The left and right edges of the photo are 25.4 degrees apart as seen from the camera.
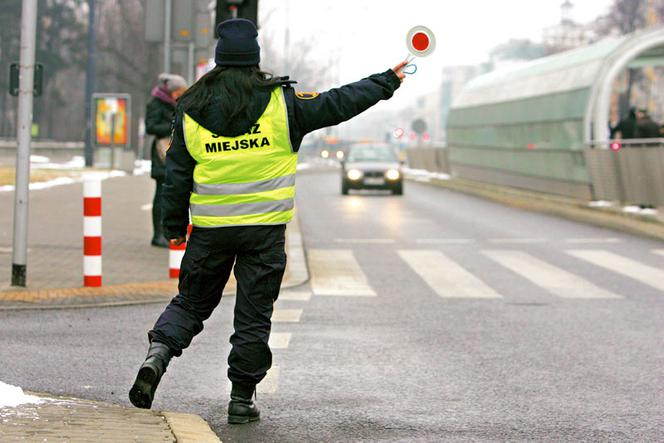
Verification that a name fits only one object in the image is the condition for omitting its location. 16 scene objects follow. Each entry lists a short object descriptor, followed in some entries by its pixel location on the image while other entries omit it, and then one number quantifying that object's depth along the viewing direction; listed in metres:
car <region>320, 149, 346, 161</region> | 89.71
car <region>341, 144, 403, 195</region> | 35.88
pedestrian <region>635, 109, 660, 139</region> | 25.12
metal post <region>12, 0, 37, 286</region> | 11.06
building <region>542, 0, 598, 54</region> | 81.44
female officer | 6.12
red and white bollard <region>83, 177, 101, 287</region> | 11.24
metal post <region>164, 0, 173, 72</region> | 18.80
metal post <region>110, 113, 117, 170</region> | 45.53
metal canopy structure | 28.22
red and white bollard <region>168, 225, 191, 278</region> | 12.17
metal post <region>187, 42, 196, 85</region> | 20.38
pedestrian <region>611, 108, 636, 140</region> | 26.39
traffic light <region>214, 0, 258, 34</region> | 13.14
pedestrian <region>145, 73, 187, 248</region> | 14.38
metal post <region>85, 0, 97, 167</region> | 47.16
